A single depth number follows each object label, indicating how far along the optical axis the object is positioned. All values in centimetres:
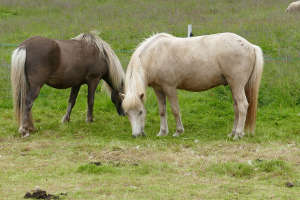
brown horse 1508
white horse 1482
